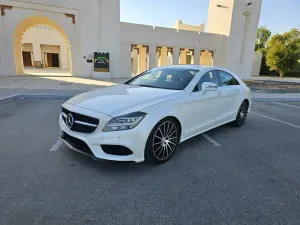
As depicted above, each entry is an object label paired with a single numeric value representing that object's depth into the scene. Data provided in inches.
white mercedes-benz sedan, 111.6
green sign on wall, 690.8
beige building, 618.5
